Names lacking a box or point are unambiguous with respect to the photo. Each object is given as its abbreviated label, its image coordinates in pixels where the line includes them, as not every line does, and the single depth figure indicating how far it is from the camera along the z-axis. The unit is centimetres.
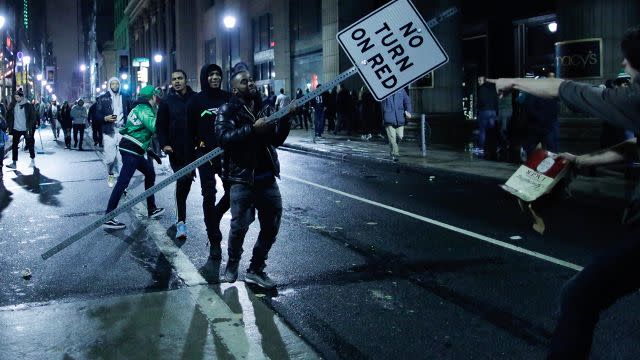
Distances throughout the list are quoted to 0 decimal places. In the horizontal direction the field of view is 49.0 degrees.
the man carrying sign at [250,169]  561
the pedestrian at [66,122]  2665
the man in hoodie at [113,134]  1334
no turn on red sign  539
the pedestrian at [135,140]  889
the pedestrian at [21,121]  1798
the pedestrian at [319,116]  2496
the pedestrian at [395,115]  1650
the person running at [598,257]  299
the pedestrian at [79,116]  2572
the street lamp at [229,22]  3077
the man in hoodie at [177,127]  782
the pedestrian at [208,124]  690
